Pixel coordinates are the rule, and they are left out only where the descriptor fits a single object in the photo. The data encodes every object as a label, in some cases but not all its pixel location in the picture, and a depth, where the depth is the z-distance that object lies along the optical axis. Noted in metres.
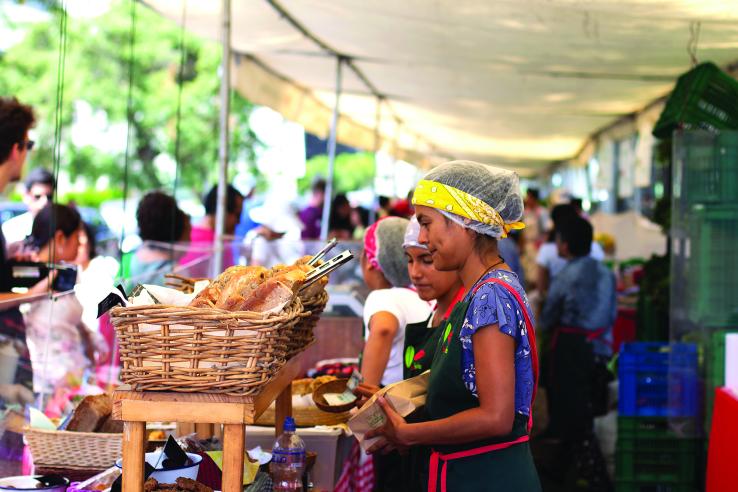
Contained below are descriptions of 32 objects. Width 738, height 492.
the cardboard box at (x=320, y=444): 3.75
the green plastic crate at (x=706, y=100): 6.38
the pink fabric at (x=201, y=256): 6.06
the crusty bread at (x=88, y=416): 3.23
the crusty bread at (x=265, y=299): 2.45
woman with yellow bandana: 2.53
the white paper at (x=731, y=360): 4.86
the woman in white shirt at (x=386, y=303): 3.87
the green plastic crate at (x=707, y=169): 5.33
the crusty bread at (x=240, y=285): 2.46
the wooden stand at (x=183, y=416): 2.36
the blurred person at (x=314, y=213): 13.43
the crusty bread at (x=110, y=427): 3.27
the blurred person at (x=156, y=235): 5.75
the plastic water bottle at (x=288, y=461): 3.11
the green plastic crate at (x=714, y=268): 5.28
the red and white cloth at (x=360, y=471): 4.10
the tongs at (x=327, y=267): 2.69
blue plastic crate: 5.50
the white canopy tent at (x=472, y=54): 5.71
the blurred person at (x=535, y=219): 14.27
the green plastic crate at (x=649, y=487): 5.42
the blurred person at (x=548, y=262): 9.22
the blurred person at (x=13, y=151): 3.77
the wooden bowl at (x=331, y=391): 3.35
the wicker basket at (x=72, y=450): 3.14
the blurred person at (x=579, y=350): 6.85
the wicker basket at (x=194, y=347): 2.30
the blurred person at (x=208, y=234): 6.14
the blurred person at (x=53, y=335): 3.83
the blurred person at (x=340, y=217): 12.31
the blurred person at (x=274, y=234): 6.52
